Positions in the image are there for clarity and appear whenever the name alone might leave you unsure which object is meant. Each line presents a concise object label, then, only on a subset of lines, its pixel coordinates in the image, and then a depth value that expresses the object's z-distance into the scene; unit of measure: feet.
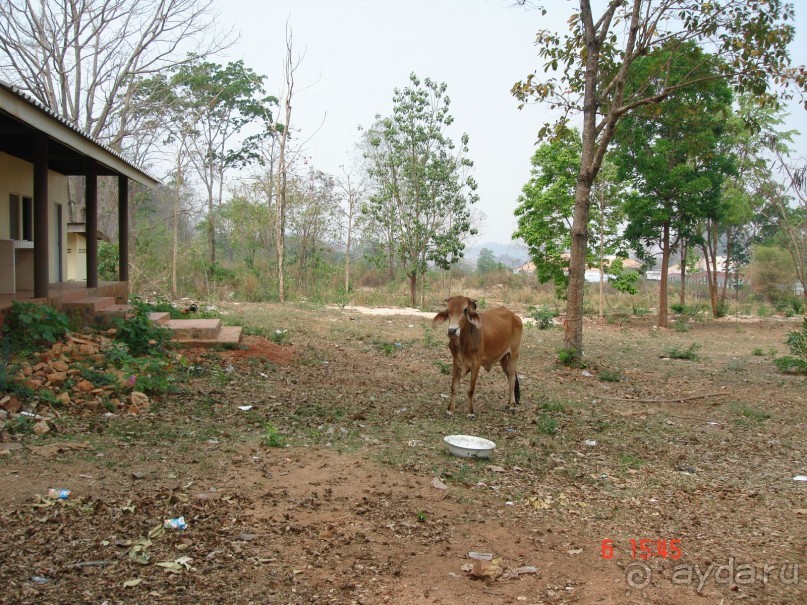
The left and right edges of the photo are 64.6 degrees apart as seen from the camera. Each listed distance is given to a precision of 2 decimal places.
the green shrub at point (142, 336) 27.37
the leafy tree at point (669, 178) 62.08
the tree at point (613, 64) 31.78
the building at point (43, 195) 26.67
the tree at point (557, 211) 65.36
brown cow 23.11
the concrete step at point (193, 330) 31.14
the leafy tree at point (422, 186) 78.02
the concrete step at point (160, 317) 33.10
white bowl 18.10
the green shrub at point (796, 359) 36.83
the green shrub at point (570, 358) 36.04
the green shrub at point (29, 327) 23.53
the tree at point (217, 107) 88.94
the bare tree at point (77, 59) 64.08
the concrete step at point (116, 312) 29.73
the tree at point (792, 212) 59.57
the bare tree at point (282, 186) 70.54
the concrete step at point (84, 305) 29.40
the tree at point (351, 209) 81.76
